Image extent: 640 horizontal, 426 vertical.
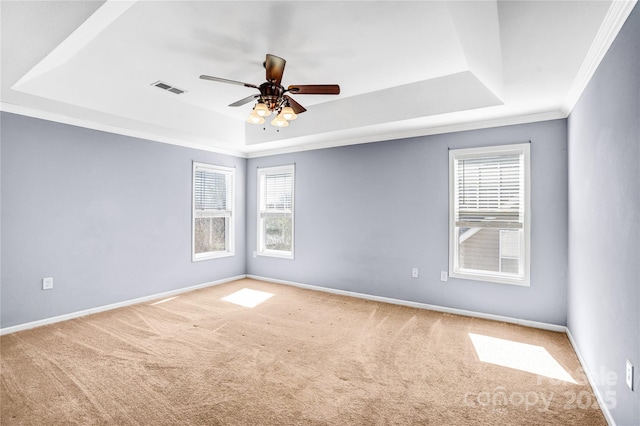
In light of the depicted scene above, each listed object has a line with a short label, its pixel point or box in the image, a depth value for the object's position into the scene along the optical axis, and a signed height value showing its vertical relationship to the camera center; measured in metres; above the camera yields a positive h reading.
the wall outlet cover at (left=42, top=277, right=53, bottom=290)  3.69 -0.80
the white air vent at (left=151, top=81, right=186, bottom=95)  3.62 +1.45
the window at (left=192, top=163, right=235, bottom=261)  5.41 +0.04
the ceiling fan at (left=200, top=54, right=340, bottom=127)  2.61 +1.01
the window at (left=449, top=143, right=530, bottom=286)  3.79 +0.01
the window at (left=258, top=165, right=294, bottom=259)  5.77 +0.05
